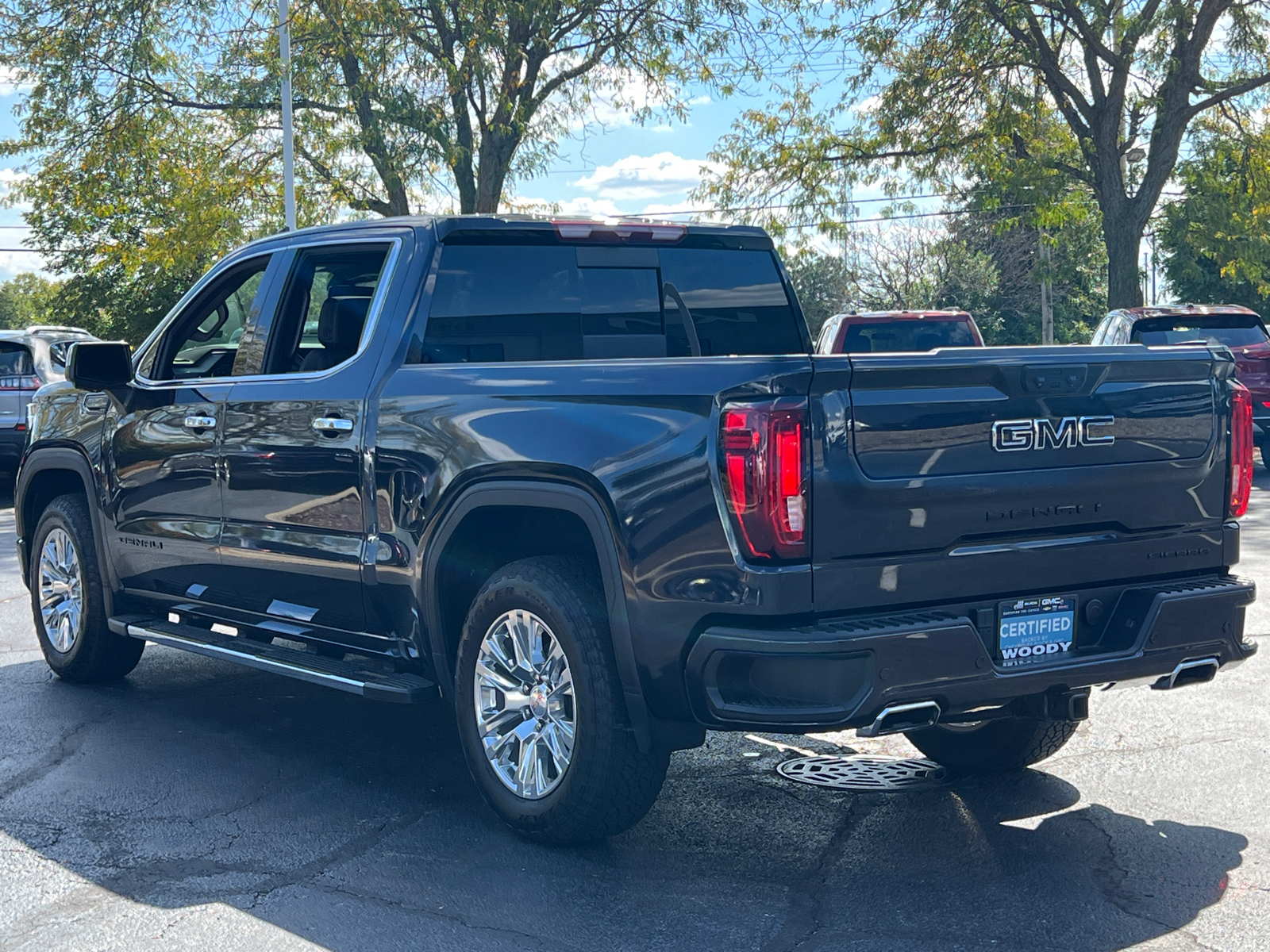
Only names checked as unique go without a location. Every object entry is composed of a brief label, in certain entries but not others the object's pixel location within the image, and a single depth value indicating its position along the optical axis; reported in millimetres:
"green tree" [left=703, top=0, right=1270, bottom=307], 23531
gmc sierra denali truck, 3895
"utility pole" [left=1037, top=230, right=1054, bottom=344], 43531
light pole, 23438
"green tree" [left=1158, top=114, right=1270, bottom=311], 25781
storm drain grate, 5238
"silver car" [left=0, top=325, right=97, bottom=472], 16750
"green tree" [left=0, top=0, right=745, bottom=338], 23312
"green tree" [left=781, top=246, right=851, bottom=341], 64988
